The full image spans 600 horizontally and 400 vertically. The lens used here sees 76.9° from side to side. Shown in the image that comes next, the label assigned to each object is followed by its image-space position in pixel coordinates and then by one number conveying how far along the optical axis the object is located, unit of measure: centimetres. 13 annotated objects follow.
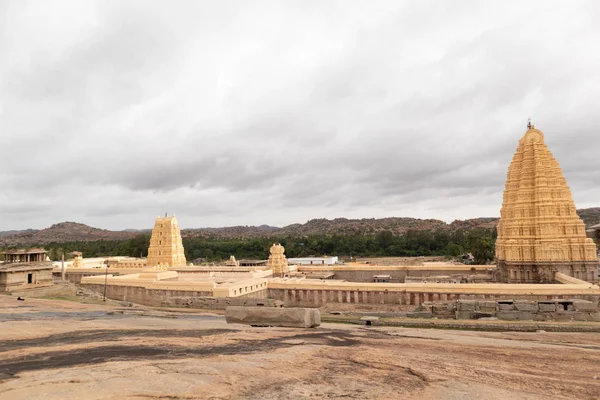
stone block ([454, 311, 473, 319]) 2362
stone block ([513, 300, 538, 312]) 2305
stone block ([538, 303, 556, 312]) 2294
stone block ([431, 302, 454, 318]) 2456
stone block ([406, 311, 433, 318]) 2386
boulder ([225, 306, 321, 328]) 1560
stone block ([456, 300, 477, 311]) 2384
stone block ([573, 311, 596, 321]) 2264
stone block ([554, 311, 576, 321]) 2272
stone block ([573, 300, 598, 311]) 2282
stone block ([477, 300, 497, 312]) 2373
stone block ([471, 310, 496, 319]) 2347
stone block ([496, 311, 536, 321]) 2277
